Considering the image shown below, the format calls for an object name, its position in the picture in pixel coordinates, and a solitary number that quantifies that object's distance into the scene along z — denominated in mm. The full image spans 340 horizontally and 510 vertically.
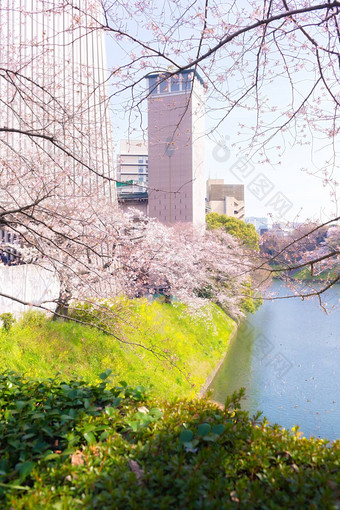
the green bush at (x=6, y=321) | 7297
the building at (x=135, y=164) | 53212
